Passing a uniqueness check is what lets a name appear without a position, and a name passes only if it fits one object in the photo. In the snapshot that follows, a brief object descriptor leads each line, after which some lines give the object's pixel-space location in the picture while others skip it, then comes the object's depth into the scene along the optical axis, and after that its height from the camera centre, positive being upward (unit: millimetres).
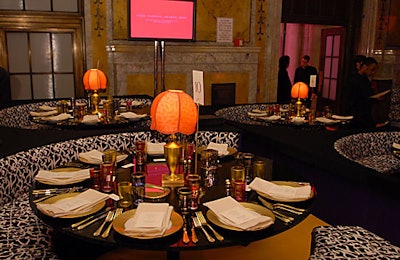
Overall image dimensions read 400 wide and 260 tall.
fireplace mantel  6375 -39
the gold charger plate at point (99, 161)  2250 -544
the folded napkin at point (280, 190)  1784 -551
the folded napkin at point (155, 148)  2434 -518
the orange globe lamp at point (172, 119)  1980 -281
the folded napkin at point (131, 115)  3732 -510
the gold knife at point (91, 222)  1513 -594
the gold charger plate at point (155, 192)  1780 -572
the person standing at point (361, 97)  4258 -349
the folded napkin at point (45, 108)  4046 -498
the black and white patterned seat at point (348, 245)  1748 -771
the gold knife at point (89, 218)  1524 -592
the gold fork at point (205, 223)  1460 -590
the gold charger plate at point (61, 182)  1926 -565
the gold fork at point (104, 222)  1467 -593
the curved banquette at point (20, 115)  4008 -587
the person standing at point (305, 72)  7273 -186
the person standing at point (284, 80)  7321 -339
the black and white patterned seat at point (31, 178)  1886 -690
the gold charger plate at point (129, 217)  1462 -579
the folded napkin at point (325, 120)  3996 -548
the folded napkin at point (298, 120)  3929 -546
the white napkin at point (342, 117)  4152 -534
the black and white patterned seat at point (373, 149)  3342 -698
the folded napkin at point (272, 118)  4078 -549
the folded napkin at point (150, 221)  1444 -564
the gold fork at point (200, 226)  1439 -593
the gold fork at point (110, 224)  1457 -594
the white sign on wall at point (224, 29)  6977 +479
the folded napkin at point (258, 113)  4302 -538
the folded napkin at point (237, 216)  1510 -563
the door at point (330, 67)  8451 -117
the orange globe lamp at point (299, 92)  4258 -313
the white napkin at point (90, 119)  3494 -515
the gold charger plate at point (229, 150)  2400 -519
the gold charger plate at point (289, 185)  1761 -556
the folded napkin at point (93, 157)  2260 -534
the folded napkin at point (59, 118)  3539 -518
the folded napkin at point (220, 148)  2407 -502
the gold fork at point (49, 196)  1740 -581
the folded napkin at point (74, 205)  1587 -563
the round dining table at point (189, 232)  1410 -598
